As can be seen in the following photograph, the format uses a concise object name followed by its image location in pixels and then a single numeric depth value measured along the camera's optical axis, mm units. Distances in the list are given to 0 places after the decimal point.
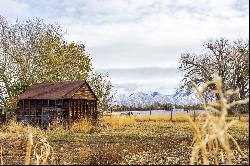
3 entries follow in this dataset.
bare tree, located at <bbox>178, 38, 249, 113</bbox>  56512
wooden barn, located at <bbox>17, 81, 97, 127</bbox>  36125
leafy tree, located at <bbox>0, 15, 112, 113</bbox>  48500
